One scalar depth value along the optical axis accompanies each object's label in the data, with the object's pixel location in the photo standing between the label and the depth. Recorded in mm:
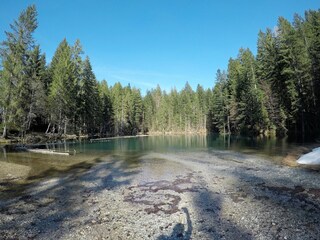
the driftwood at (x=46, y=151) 31181
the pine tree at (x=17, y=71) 40688
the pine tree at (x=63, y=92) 52625
